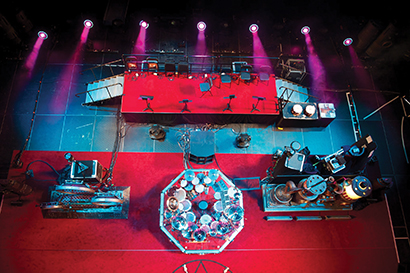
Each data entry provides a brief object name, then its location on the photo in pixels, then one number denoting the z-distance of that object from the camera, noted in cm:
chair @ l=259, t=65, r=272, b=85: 881
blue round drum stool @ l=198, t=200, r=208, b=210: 736
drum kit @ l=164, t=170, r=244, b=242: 698
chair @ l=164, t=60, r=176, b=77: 894
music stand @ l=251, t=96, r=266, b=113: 864
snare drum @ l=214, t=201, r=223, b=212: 716
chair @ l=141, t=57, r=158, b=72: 917
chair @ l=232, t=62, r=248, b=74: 920
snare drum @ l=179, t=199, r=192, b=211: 716
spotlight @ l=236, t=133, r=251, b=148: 867
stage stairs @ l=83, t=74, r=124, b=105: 908
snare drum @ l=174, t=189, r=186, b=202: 730
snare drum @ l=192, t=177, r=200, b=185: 758
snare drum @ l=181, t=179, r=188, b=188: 744
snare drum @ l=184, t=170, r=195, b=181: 764
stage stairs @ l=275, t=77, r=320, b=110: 921
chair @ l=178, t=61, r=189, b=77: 898
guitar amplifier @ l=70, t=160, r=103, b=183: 761
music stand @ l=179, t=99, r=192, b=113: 849
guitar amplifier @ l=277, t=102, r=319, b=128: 873
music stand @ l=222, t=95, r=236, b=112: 856
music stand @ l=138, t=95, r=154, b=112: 839
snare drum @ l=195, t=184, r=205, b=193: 750
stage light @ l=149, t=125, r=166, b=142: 866
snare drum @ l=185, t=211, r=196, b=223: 707
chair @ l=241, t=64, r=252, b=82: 873
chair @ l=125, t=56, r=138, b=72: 908
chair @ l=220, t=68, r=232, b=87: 865
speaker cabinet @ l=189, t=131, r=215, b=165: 810
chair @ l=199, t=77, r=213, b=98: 830
